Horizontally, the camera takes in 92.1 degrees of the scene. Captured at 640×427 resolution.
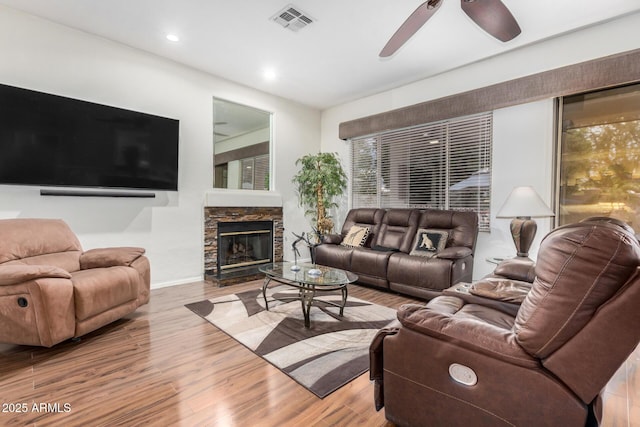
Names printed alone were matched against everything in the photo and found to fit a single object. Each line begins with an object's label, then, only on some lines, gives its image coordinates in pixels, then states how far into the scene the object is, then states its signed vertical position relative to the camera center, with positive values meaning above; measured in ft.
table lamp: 9.79 -0.11
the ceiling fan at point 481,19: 6.77 +4.51
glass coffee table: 8.77 -2.12
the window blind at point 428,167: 12.93 +2.00
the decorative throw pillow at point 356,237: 14.62 -1.38
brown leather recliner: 3.16 -1.66
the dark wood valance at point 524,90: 9.51 +4.40
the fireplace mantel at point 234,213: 14.03 -0.29
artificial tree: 16.99 +1.38
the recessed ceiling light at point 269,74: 13.67 +6.10
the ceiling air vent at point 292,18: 9.45 +6.05
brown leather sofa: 10.99 -1.81
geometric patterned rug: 6.49 -3.39
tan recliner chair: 6.72 -1.88
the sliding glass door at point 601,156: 9.77 +1.82
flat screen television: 9.29 +2.12
